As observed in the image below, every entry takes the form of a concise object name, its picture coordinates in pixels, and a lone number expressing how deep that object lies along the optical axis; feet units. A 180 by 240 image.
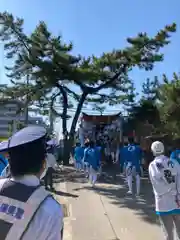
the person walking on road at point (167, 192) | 7.95
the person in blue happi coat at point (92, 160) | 21.24
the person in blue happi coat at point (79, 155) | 28.84
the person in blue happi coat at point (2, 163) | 8.49
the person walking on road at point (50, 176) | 19.29
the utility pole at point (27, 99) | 39.13
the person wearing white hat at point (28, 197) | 2.85
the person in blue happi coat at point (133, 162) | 18.55
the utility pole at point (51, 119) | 44.91
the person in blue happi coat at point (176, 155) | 9.72
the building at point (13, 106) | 39.55
